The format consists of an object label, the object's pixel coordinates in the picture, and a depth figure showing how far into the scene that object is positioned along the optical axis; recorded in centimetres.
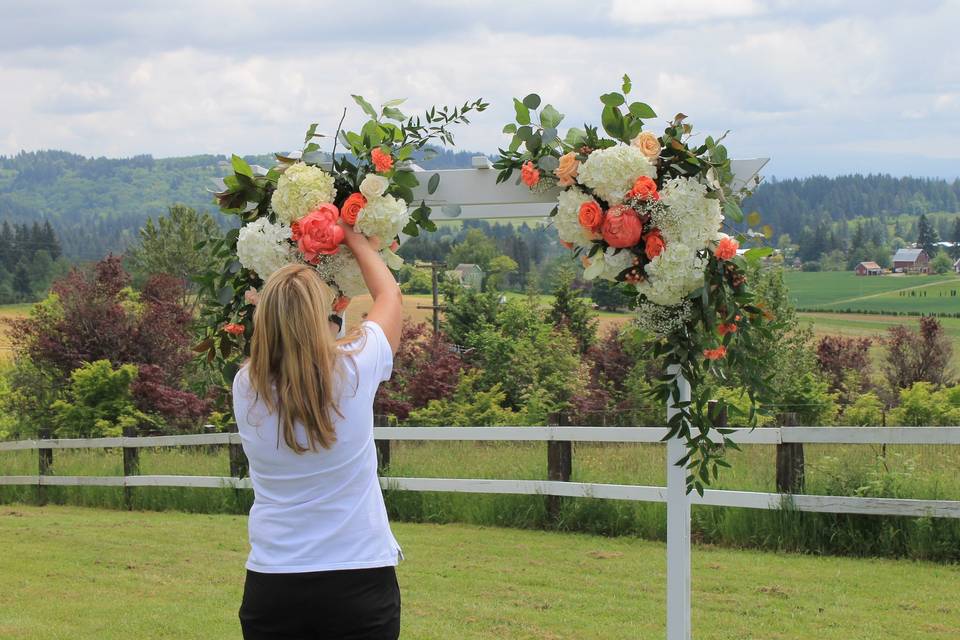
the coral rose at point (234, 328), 467
